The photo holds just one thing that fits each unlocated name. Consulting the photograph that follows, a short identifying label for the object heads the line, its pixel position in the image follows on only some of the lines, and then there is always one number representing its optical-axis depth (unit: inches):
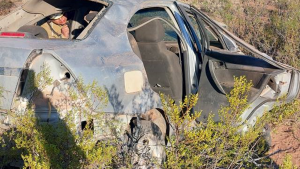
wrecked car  253.8
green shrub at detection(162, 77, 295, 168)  234.2
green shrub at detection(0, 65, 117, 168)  221.0
